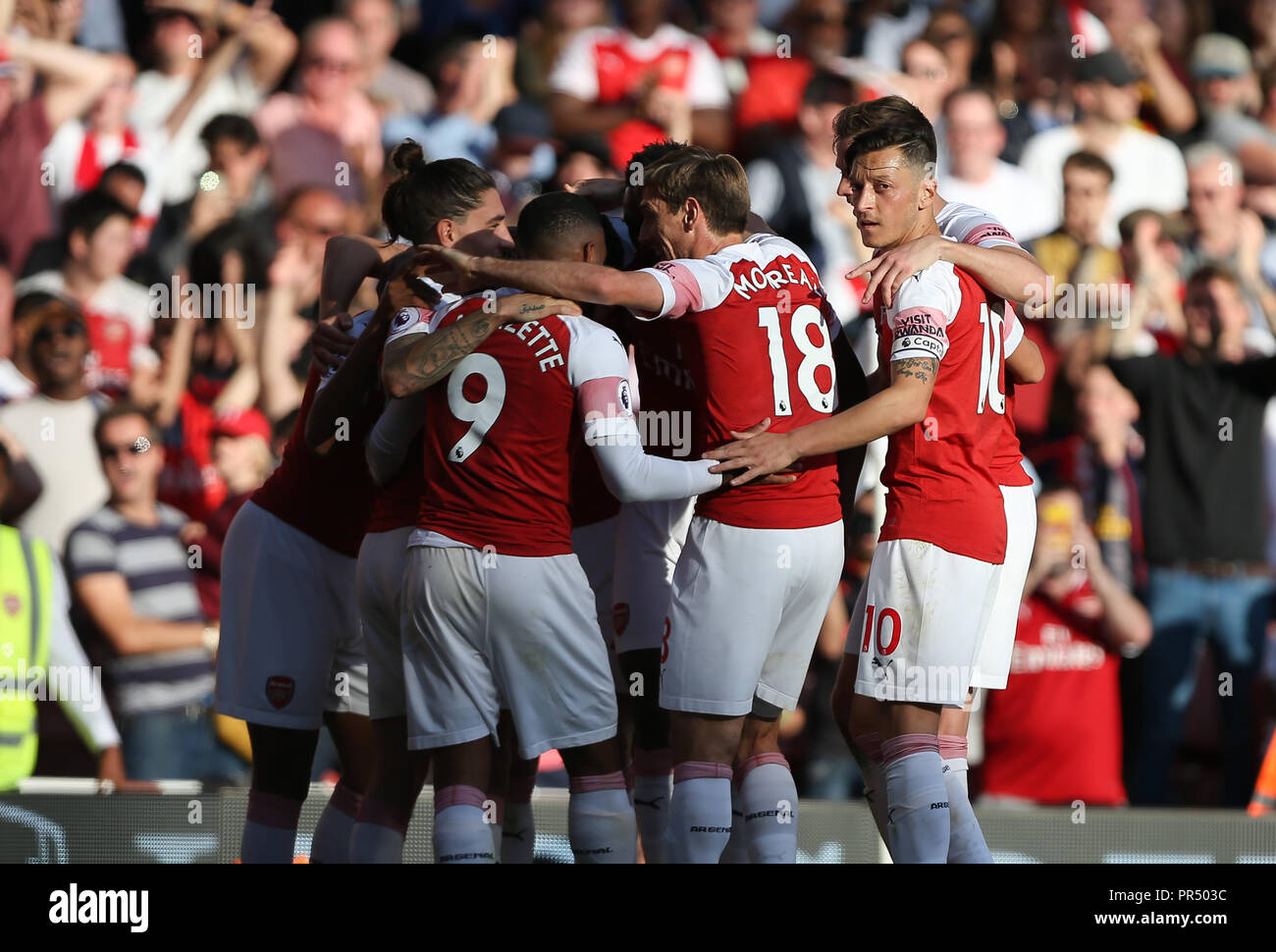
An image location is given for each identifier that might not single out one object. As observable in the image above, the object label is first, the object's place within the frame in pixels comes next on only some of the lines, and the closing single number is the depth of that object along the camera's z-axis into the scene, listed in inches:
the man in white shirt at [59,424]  592.7
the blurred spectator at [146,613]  562.3
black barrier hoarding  450.9
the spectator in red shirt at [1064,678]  587.2
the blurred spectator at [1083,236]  674.8
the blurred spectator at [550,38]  721.0
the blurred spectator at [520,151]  660.7
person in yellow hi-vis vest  547.5
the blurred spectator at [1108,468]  625.0
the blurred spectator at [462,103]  687.1
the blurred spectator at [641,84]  692.1
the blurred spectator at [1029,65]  737.0
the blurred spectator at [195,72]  664.4
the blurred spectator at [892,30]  729.0
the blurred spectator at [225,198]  648.4
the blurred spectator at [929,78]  705.6
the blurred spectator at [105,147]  655.1
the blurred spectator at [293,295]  633.6
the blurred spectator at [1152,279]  668.1
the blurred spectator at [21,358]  606.2
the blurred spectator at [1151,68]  744.3
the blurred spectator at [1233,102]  726.5
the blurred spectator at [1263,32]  757.9
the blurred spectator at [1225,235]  690.2
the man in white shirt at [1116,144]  706.8
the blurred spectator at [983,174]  686.5
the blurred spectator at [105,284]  626.8
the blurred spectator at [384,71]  705.6
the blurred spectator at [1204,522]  612.4
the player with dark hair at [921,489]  340.5
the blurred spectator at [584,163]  616.7
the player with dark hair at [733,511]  342.6
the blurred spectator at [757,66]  705.0
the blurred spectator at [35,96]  653.3
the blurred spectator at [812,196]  670.5
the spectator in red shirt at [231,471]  585.9
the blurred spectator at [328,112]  678.5
